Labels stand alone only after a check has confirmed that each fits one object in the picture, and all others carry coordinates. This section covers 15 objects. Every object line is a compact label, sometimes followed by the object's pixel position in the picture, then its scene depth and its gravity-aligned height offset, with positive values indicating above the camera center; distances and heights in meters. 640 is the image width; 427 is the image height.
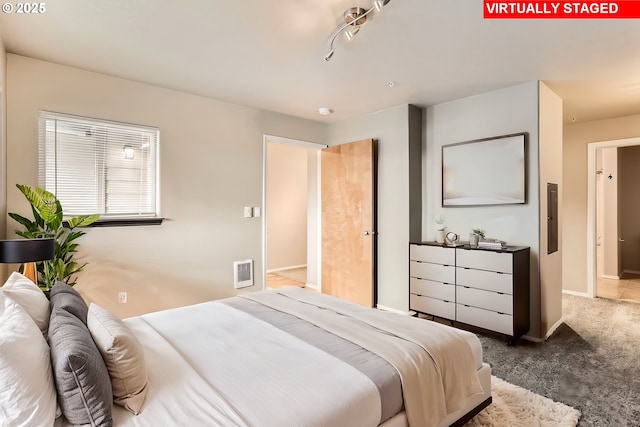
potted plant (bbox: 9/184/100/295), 2.57 -0.12
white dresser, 3.08 -0.73
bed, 1.21 -0.70
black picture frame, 3.34 +0.47
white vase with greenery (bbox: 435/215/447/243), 3.83 -0.16
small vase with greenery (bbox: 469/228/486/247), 3.44 -0.24
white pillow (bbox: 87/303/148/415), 1.24 -0.59
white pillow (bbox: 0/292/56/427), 0.99 -0.52
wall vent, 4.07 -0.74
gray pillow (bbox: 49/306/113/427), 1.09 -0.57
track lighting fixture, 1.95 +1.25
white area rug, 1.96 -1.24
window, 2.96 +0.47
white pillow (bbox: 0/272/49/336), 1.49 -0.40
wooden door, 4.33 -0.10
